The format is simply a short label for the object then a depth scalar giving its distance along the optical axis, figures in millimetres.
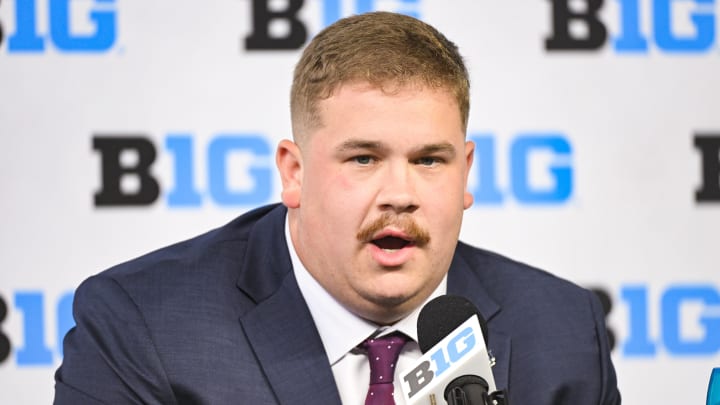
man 7470
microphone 7161
